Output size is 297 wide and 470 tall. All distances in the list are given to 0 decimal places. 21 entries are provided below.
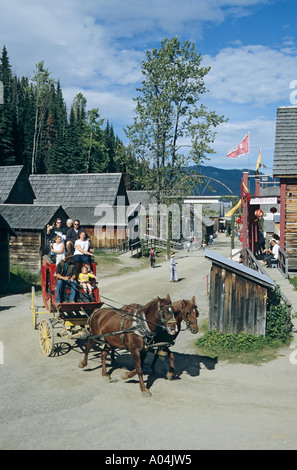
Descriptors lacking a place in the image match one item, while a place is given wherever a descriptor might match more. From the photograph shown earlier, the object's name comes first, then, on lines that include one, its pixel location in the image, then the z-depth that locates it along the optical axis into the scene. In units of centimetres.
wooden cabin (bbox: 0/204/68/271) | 2767
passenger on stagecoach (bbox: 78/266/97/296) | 1196
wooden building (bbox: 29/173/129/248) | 3922
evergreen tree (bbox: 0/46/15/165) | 5622
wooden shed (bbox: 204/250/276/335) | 1248
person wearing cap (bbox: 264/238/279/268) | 2019
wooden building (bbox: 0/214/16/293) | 2270
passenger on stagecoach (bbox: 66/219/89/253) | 1367
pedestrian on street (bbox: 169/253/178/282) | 2557
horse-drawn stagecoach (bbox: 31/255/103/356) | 1145
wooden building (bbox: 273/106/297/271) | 1983
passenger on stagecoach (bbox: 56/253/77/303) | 1187
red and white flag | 2489
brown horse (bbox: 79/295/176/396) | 915
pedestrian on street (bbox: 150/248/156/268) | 3190
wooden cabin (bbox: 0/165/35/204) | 3669
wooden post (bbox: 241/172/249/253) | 2057
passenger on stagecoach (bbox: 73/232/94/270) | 1229
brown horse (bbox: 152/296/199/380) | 935
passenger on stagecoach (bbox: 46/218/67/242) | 1460
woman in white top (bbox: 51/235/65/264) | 1365
